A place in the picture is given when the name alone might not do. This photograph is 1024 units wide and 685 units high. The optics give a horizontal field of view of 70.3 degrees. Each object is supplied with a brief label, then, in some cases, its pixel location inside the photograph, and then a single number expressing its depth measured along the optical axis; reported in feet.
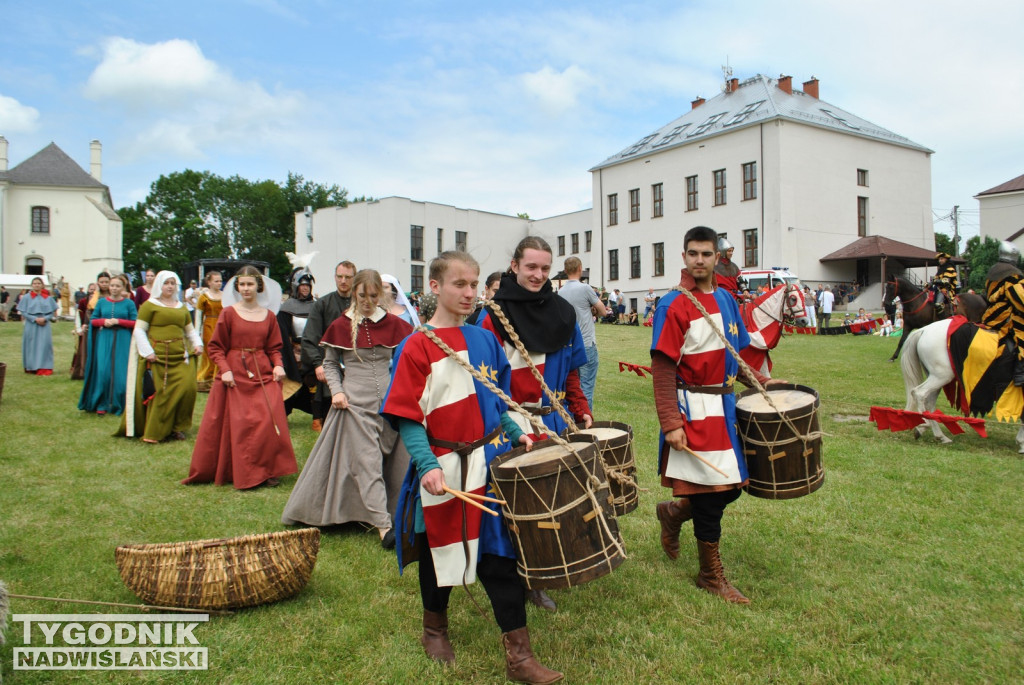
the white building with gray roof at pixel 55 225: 161.17
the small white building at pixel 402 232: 154.71
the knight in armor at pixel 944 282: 46.29
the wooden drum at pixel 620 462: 12.12
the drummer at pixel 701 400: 12.64
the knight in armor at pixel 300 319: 28.02
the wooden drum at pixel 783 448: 12.39
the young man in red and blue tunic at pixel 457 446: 10.06
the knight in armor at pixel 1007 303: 24.44
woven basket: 12.19
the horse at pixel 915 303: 43.01
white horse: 26.96
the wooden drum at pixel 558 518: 9.01
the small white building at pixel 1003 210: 144.46
